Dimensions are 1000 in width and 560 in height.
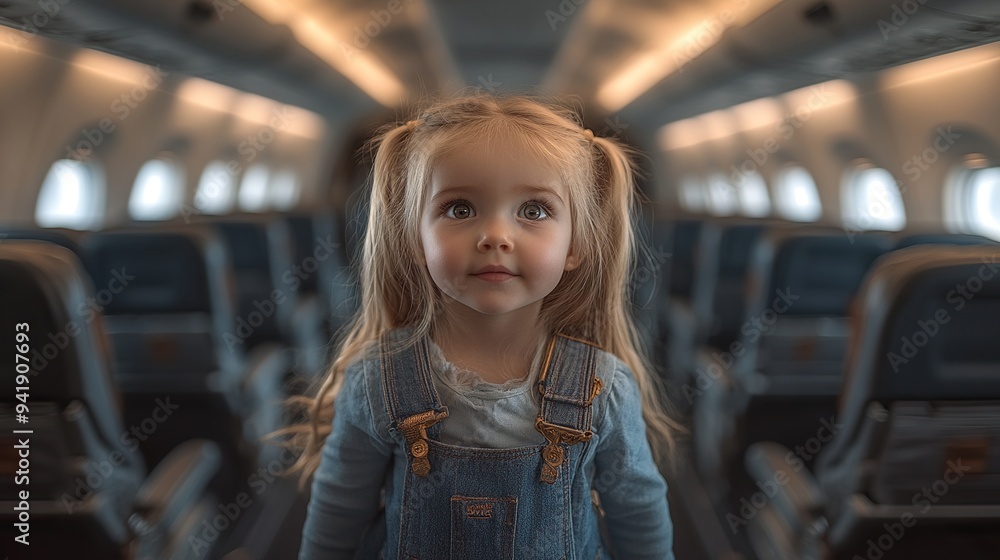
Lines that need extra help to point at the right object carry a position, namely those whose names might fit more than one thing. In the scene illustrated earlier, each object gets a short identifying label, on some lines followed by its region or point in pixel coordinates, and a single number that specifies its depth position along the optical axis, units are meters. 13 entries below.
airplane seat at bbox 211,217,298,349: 4.09
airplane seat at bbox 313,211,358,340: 5.38
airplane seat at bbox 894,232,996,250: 1.69
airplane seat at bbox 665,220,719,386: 4.27
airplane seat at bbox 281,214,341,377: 4.37
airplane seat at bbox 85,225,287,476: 2.27
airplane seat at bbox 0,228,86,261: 1.34
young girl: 0.90
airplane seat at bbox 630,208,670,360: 5.32
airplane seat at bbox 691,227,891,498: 2.74
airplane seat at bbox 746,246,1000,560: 1.36
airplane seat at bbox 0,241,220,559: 1.25
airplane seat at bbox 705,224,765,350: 4.47
